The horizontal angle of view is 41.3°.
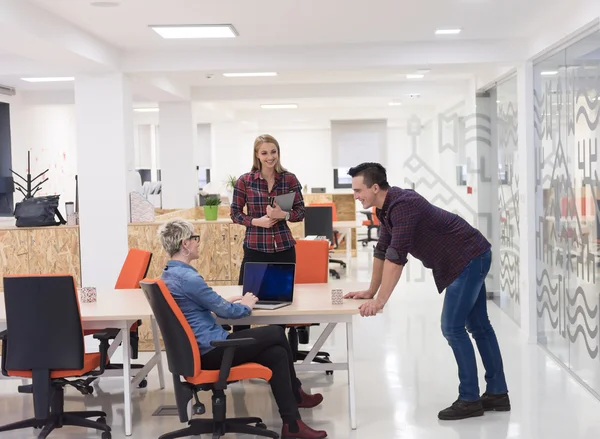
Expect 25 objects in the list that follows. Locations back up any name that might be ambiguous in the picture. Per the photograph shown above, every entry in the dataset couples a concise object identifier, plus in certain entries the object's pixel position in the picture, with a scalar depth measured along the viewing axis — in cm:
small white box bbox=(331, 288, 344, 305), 455
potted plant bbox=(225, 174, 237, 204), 1050
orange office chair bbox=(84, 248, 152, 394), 551
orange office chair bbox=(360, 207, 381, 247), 1495
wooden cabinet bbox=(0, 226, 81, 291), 736
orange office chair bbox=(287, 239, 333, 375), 582
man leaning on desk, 445
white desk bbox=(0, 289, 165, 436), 450
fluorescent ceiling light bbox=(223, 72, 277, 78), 969
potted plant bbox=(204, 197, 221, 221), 771
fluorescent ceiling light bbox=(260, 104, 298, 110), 1449
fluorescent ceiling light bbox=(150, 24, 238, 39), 638
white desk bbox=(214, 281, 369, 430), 441
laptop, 461
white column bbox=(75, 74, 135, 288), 742
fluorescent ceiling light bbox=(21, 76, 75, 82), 941
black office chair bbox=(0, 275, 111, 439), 433
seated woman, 421
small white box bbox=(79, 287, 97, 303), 497
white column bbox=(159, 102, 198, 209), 1091
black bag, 745
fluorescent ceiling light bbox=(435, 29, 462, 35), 681
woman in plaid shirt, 545
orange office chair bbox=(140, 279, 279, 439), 407
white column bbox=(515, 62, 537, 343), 698
